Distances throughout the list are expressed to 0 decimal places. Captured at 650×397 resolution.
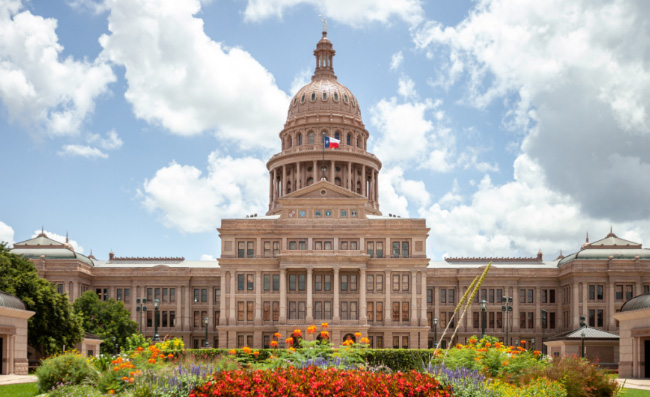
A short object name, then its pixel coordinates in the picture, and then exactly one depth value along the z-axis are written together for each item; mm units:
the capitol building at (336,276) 101875
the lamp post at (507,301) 82406
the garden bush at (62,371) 32969
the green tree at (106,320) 92062
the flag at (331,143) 120000
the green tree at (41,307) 64125
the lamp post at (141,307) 83738
